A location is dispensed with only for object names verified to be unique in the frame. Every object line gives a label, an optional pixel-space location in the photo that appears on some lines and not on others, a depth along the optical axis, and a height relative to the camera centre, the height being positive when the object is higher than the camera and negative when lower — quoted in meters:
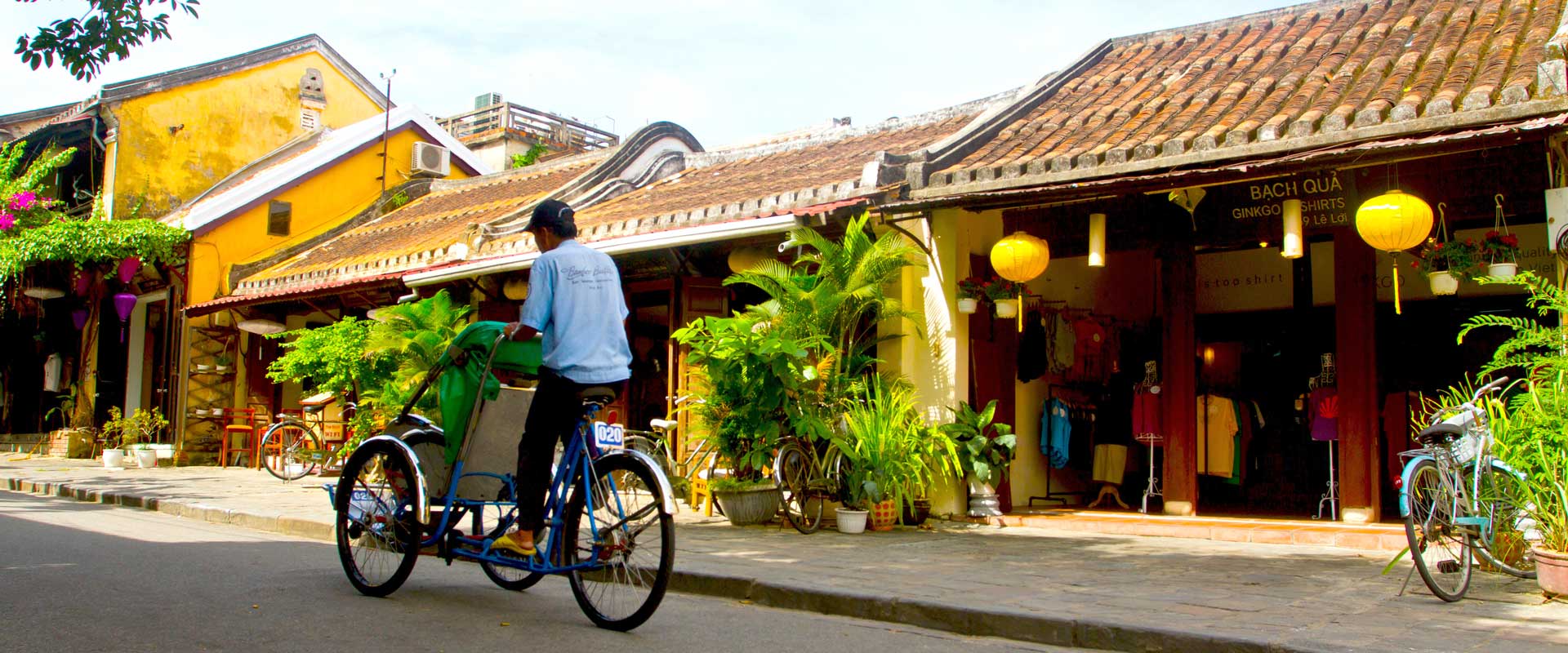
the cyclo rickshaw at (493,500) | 5.27 -0.36
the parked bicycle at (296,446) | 15.39 -0.35
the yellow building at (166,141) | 20.34 +4.83
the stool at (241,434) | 18.53 -0.26
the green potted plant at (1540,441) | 6.14 -0.03
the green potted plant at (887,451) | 9.82 -0.20
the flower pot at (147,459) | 18.20 -0.62
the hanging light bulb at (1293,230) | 9.05 +1.49
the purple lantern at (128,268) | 19.14 +2.31
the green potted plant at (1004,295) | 10.59 +1.15
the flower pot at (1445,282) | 8.46 +1.04
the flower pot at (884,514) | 9.89 -0.71
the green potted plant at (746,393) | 9.84 +0.27
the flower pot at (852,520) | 9.73 -0.74
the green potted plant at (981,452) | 10.16 -0.20
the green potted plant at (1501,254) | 8.23 +1.22
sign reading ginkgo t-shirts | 9.16 +1.74
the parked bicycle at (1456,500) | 6.18 -0.34
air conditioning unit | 23.03 +4.91
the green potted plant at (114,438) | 18.03 -0.35
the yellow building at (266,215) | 19.30 +3.41
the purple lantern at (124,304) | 19.62 +1.80
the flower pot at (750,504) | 10.16 -0.66
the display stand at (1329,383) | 10.41 +0.42
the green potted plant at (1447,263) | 8.38 +1.18
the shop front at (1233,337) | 9.27 +0.88
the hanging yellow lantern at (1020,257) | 10.16 +1.42
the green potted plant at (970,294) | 10.46 +1.14
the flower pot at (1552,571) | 6.00 -0.67
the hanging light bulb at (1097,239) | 9.93 +1.54
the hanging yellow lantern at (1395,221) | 8.24 +1.43
